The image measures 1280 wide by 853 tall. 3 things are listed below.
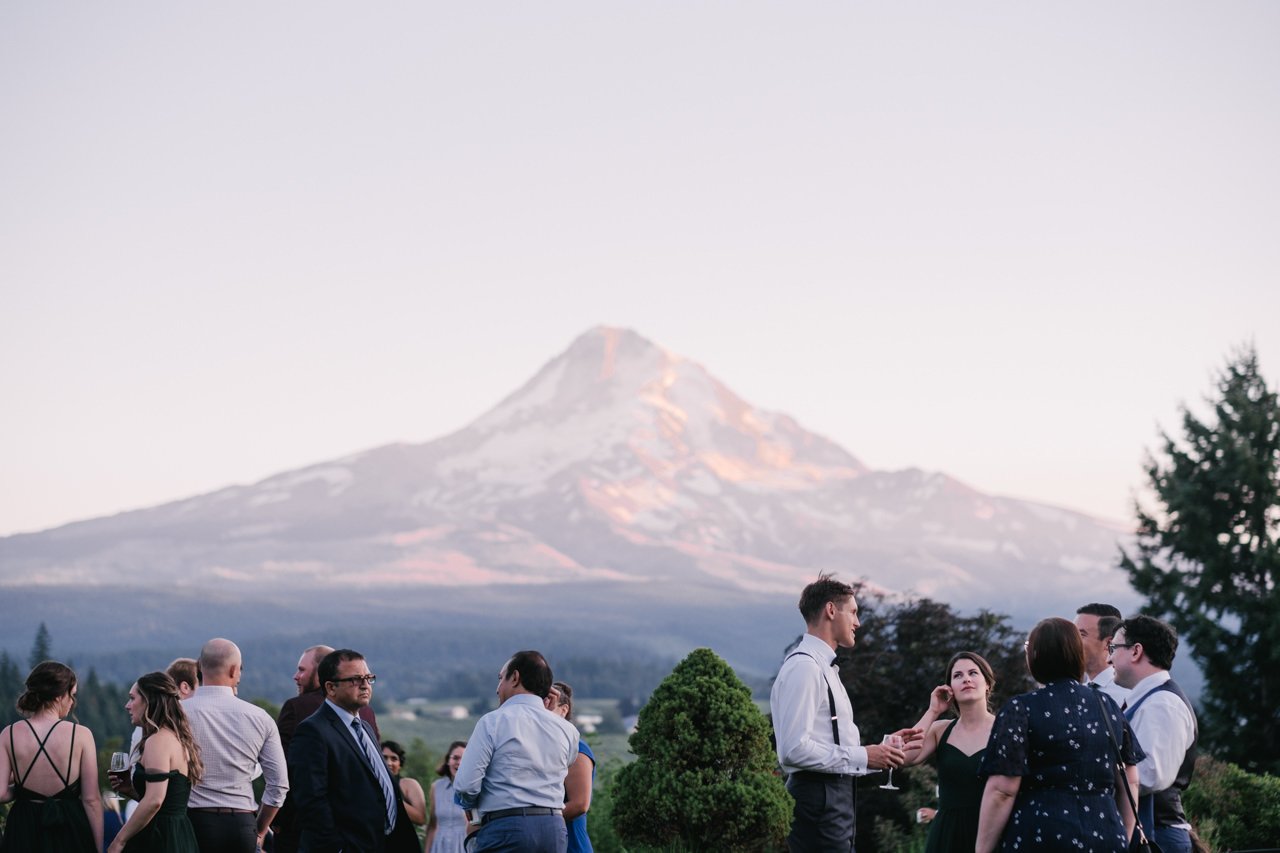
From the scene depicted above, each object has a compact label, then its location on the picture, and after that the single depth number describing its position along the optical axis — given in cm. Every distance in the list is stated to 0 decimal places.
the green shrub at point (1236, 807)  1275
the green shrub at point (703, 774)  1069
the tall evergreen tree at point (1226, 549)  2972
